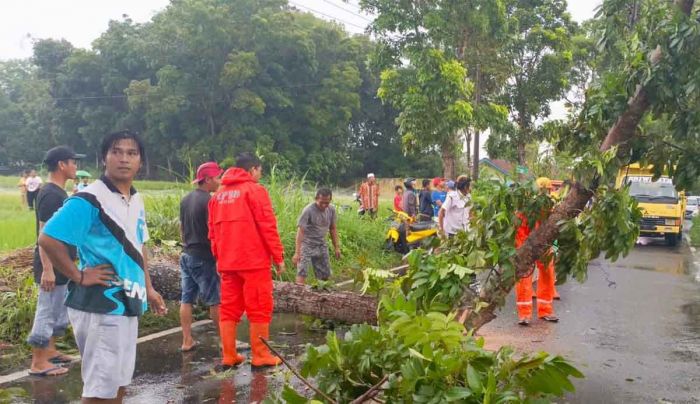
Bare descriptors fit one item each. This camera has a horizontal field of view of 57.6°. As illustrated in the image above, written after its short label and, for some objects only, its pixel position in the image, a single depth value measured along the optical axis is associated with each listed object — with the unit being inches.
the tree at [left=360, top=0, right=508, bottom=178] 653.3
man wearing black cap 212.2
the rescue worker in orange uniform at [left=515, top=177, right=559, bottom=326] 302.4
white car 1570.0
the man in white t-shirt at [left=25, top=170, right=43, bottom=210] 708.7
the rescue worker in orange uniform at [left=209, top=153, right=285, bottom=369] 224.7
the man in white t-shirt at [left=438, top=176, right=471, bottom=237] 404.2
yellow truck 738.2
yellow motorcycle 509.3
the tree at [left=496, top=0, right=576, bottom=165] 796.0
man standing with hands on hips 132.9
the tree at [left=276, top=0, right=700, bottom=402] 185.3
